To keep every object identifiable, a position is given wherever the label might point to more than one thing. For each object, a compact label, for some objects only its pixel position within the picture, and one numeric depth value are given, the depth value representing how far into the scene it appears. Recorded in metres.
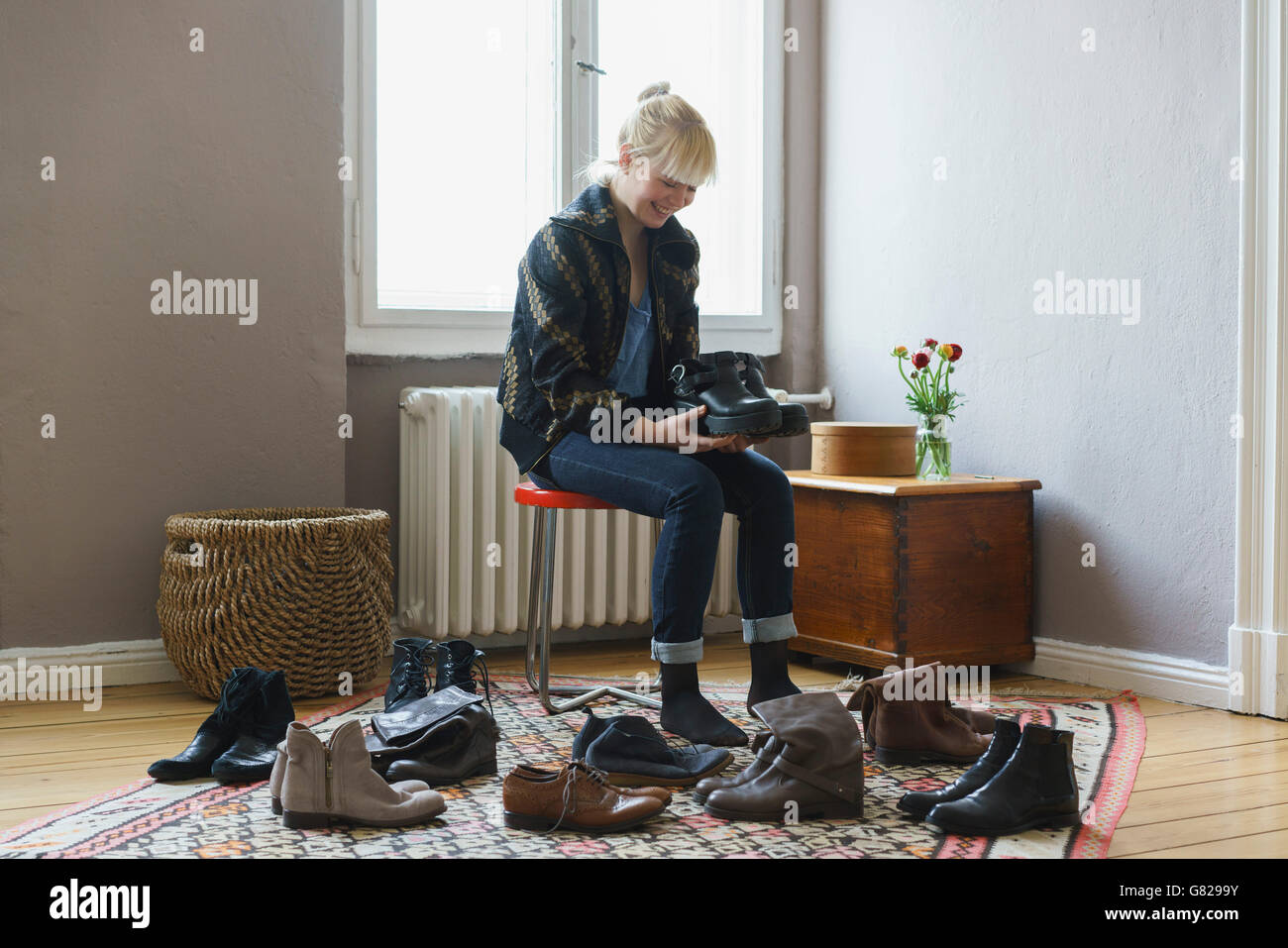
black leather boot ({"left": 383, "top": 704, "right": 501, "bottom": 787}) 1.89
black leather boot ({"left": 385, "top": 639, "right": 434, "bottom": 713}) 2.16
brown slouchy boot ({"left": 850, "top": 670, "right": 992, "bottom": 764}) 2.01
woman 2.09
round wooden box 2.81
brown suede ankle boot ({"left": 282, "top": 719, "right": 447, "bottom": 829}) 1.68
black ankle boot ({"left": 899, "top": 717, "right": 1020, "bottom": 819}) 1.74
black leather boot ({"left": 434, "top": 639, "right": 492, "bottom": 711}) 2.17
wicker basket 2.41
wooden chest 2.61
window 2.90
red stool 2.26
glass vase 2.80
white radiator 2.82
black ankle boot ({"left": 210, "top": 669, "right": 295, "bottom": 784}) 1.89
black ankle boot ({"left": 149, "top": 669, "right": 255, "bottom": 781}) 1.91
